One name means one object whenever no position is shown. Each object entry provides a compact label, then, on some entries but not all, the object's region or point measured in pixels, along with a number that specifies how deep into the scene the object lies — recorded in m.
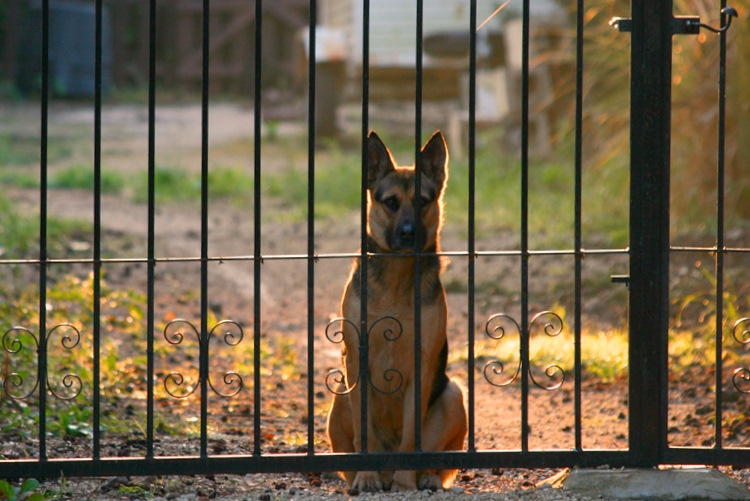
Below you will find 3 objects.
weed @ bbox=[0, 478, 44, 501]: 8.12
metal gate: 8.53
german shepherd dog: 9.24
